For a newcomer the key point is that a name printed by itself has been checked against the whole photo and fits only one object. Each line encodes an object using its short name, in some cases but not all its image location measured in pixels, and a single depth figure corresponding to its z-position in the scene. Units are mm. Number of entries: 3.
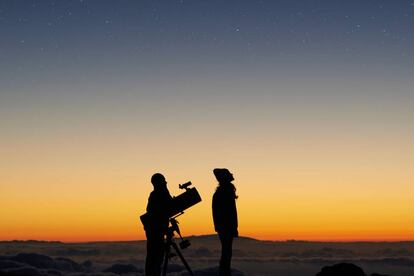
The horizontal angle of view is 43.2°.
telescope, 14203
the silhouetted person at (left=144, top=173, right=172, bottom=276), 14250
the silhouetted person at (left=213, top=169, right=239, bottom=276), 14094
